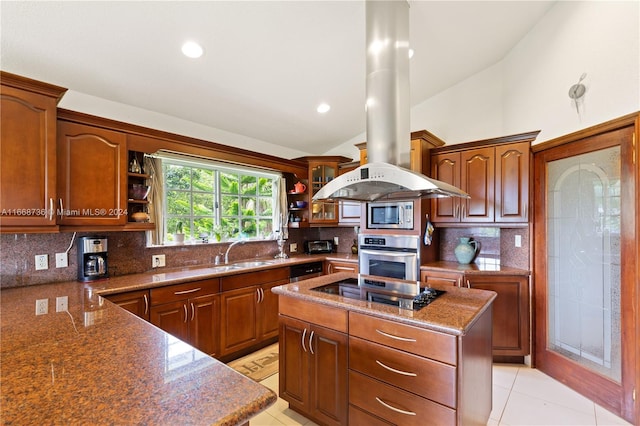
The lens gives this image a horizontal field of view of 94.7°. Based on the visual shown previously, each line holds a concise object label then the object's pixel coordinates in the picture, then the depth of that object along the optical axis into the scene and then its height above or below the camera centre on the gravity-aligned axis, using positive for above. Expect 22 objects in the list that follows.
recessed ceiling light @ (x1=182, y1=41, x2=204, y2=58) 2.29 +1.32
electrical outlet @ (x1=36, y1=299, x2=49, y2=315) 1.61 -0.53
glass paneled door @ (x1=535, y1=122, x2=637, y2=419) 2.12 -0.45
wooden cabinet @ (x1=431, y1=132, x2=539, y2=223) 2.99 +0.39
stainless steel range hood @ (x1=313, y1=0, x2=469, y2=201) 2.09 +0.88
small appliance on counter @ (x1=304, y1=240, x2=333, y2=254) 4.50 -0.50
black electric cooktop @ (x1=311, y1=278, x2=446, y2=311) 1.75 -0.52
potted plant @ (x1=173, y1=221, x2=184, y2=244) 3.15 -0.22
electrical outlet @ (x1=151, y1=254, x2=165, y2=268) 2.96 -0.46
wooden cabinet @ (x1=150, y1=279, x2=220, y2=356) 2.46 -0.85
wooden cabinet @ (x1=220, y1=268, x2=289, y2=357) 2.91 -1.00
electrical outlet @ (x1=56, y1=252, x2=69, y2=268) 2.40 -0.37
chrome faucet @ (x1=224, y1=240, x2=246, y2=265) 3.51 -0.47
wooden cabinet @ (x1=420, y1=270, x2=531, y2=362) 2.90 -0.98
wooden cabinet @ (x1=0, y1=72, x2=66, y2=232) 1.89 +0.42
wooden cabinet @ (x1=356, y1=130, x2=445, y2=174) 3.35 +0.74
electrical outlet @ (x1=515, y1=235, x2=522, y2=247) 3.08 -0.29
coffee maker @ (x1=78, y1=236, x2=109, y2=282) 2.39 -0.35
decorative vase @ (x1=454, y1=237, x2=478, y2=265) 3.37 -0.42
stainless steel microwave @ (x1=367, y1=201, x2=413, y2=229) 3.43 -0.01
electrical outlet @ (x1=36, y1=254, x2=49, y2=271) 2.31 -0.36
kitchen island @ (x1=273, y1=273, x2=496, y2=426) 1.41 -0.80
